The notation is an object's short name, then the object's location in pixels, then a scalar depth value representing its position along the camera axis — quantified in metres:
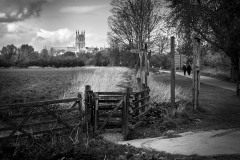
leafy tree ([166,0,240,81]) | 20.94
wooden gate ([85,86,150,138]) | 9.17
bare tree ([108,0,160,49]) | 30.91
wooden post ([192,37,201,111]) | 13.00
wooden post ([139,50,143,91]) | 13.52
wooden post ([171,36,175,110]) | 11.23
